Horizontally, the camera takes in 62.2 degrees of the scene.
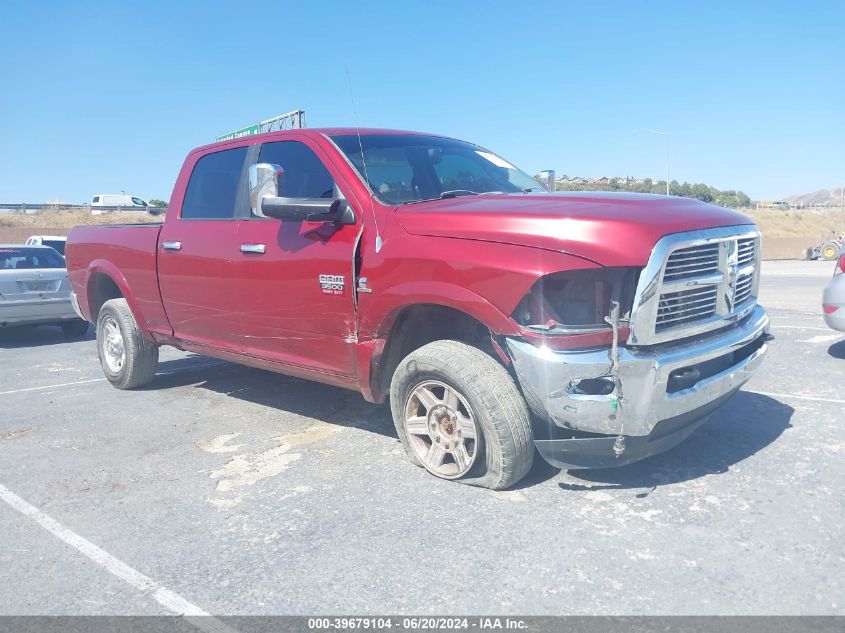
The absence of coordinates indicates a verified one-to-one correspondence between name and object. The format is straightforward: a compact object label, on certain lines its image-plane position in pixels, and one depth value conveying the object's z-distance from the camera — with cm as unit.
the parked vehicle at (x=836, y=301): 649
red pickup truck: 322
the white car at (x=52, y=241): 1669
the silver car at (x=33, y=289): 957
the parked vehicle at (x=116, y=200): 4891
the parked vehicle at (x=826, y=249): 2852
